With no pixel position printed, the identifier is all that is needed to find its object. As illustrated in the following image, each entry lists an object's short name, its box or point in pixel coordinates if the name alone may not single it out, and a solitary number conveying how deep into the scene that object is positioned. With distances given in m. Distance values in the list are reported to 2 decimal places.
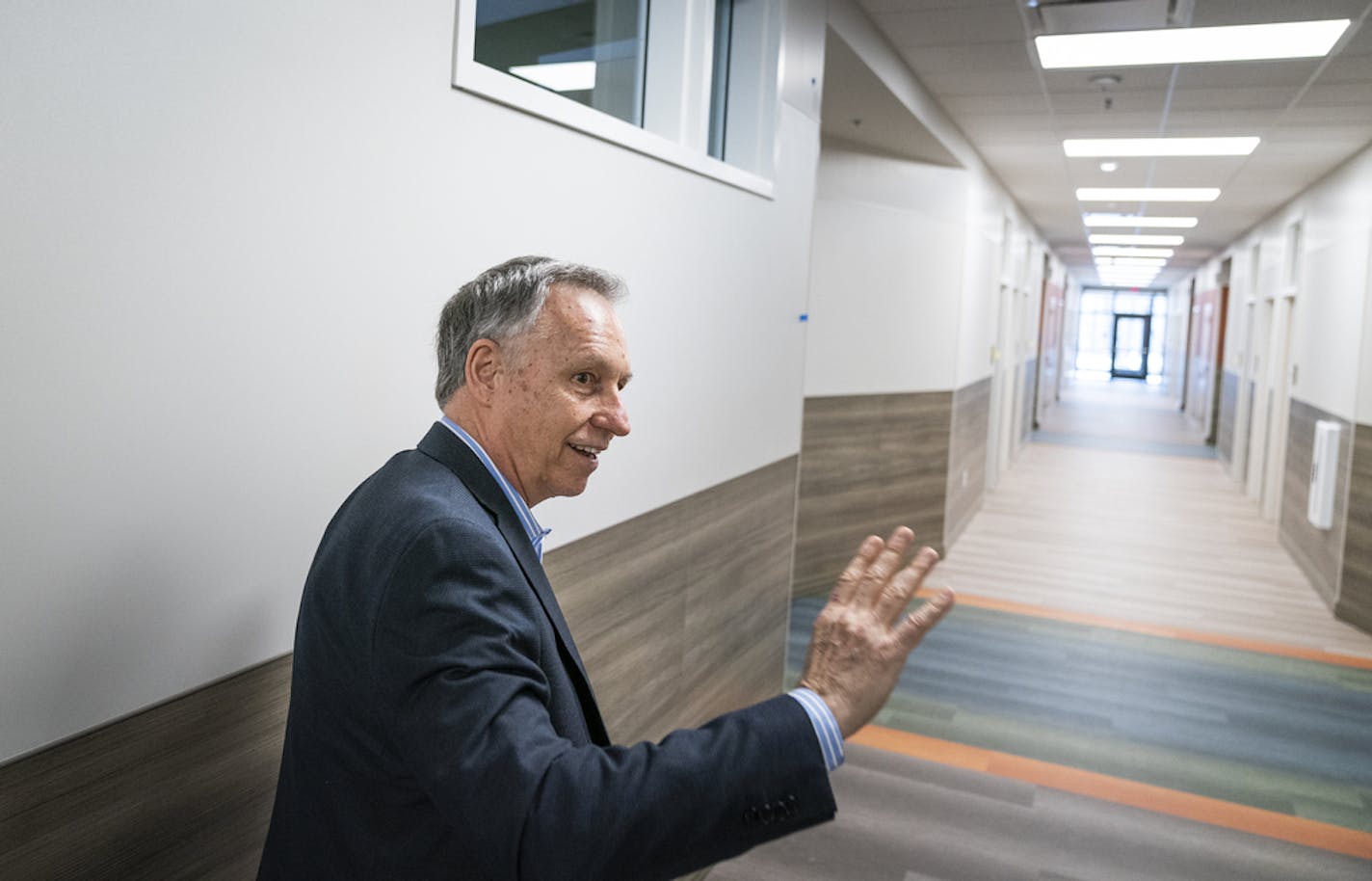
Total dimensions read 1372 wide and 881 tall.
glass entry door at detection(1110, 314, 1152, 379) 39.28
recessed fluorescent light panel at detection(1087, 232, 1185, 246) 14.80
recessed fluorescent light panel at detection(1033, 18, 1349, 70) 4.91
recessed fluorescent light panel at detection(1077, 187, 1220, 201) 10.03
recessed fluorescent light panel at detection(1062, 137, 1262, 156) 7.64
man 1.07
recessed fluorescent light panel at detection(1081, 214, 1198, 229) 12.48
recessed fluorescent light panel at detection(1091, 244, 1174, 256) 16.91
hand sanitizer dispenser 7.07
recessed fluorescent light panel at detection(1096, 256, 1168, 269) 19.06
